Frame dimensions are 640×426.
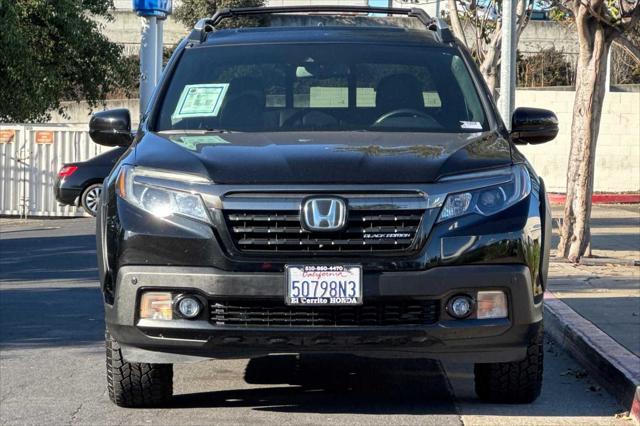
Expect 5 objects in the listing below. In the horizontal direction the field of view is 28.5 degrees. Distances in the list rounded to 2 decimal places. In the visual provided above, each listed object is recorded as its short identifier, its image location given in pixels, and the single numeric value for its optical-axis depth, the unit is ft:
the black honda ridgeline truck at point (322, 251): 19.31
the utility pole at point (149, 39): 53.93
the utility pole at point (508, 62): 46.21
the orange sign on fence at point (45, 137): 78.59
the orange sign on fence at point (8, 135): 78.89
